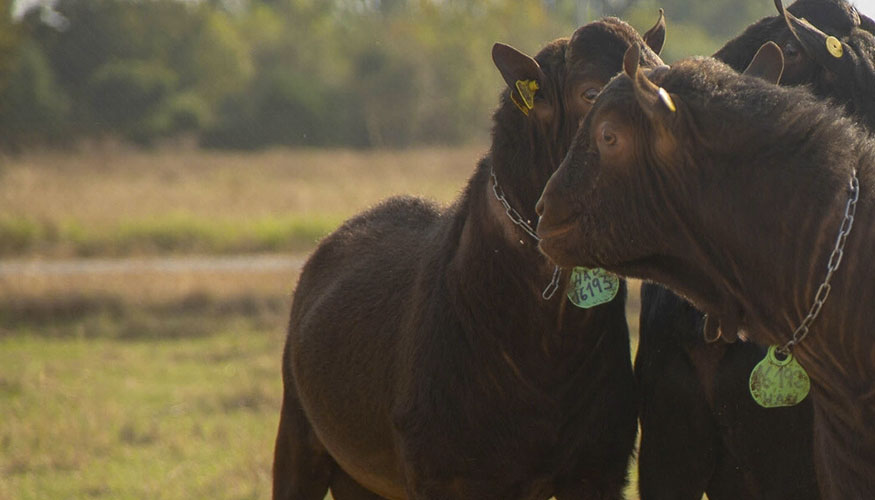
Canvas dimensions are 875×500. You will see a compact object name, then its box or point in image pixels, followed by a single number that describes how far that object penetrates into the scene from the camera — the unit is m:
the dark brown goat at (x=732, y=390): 8.74
